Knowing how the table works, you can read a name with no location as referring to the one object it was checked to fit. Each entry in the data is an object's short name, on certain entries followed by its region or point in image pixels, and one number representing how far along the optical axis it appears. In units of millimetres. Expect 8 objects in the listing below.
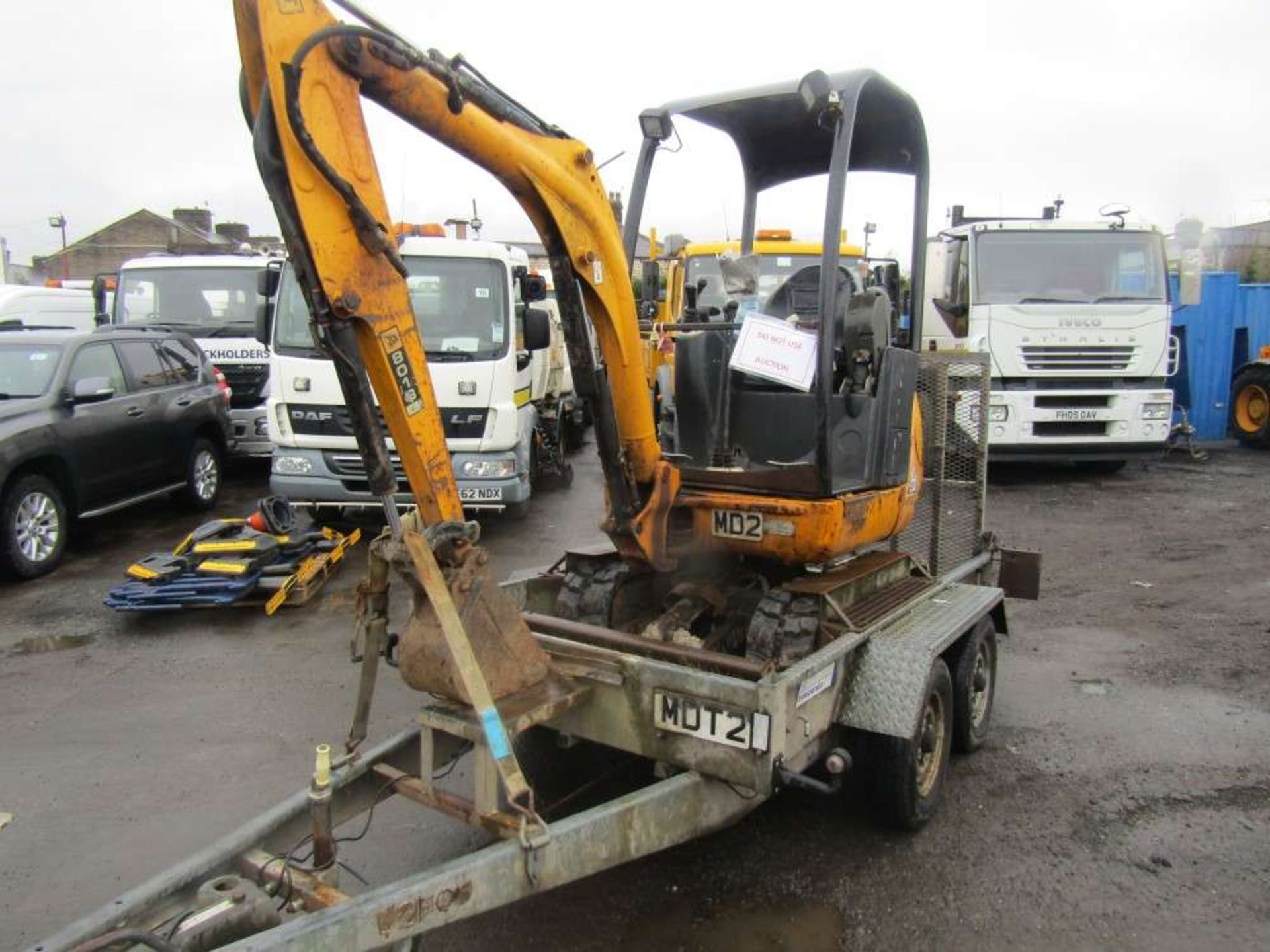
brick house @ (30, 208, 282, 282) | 48531
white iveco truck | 11602
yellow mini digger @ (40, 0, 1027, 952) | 2693
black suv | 7973
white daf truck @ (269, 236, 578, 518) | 8539
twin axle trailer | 2490
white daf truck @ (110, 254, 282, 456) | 12531
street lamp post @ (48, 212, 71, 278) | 48438
